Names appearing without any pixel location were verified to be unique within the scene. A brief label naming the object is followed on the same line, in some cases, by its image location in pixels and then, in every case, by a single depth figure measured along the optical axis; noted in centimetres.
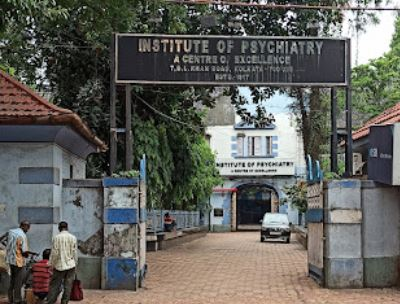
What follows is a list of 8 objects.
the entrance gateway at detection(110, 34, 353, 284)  1415
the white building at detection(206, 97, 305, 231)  4491
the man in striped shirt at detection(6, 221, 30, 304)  1089
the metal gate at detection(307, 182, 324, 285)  1384
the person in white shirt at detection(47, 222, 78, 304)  1072
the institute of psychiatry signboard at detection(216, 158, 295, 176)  4506
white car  3175
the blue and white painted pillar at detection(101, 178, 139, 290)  1307
